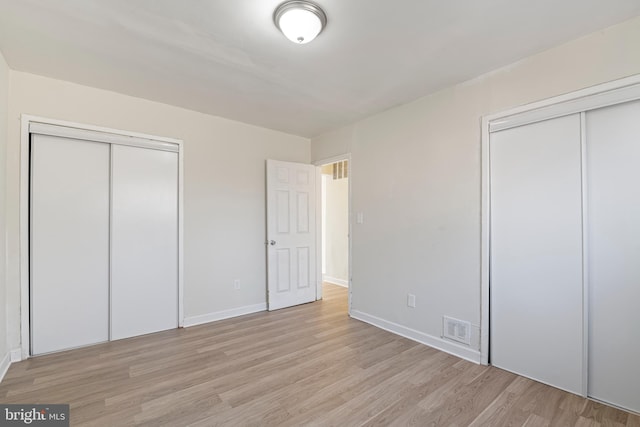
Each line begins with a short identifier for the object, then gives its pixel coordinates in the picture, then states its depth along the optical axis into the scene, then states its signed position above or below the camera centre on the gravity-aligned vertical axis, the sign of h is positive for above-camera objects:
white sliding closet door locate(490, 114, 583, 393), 2.04 -0.27
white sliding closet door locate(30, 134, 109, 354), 2.57 -0.27
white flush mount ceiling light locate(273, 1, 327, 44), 1.65 +1.14
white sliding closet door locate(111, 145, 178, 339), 2.94 -0.29
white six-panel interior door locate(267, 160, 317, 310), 3.93 -0.27
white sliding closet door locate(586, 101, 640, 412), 1.83 -0.23
